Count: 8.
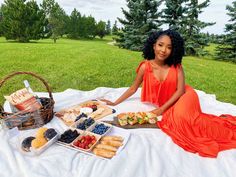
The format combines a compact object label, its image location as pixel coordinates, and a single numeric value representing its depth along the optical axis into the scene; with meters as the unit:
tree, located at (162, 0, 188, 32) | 17.52
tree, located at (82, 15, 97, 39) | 40.88
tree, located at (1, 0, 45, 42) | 23.45
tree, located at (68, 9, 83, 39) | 39.62
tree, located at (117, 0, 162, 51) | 17.53
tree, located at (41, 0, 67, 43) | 31.07
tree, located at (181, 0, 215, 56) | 17.36
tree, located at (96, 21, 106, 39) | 43.81
